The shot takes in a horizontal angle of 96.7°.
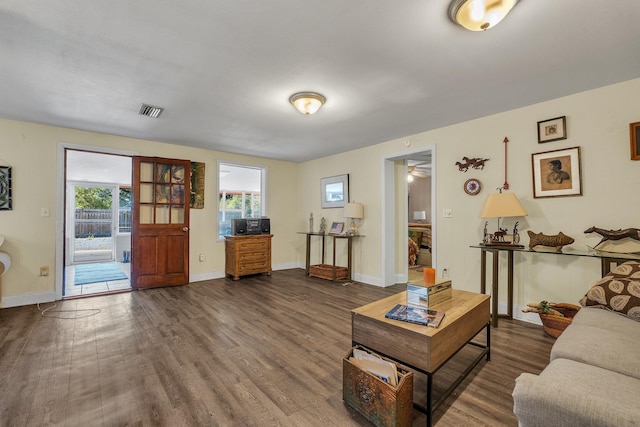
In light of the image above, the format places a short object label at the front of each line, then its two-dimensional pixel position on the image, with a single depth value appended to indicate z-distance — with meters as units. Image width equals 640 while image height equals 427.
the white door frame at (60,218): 3.83
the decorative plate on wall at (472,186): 3.43
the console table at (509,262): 2.29
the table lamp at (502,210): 2.82
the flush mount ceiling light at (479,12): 1.56
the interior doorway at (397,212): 4.46
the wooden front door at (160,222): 4.40
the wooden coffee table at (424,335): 1.49
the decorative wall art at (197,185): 4.99
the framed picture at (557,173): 2.75
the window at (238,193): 6.51
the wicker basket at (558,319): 2.50
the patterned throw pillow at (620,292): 1.68
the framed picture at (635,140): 2.44
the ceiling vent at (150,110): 3.11
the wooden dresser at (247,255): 5.00
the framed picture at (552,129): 2.82
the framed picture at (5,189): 3.51
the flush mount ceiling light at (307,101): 2.78
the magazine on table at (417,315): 1.62
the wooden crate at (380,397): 1.38
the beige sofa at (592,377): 0.92
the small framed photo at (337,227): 5.26
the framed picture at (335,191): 5.21
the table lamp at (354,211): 4.76
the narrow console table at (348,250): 4.88
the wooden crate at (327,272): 4.93
